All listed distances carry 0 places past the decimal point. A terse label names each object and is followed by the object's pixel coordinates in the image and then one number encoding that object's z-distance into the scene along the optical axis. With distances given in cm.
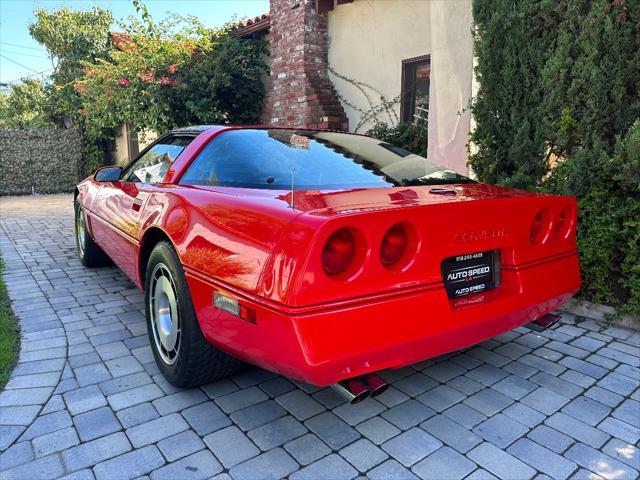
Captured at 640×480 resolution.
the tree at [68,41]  1485
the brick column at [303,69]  812
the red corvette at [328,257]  180
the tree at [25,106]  1620
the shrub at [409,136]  673
